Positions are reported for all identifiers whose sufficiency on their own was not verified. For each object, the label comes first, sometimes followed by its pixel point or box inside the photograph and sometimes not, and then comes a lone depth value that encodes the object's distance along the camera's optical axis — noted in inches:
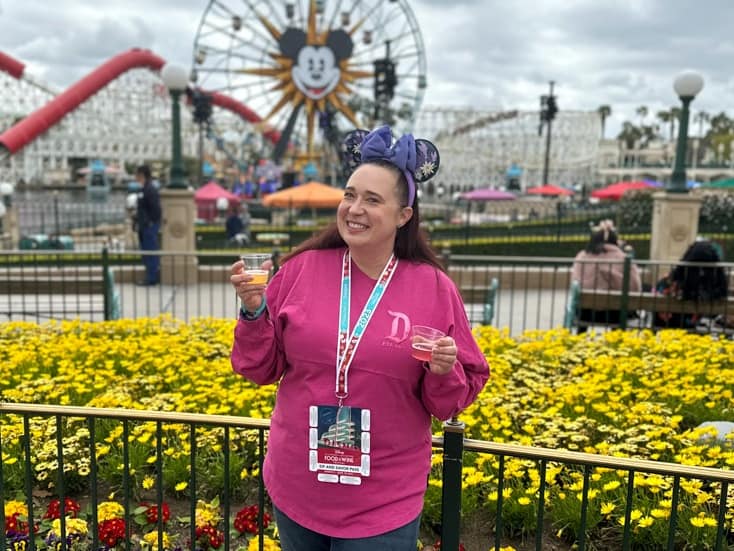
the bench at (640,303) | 278.1
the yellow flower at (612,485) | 115.2
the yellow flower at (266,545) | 115.7
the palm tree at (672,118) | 4240.7
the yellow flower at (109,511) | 123.6
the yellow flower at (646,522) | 108.9
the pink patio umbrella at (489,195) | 1116.8
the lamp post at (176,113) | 467.2
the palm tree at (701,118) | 4436.5
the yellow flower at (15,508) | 125.4
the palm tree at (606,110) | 4563.0
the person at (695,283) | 278.4
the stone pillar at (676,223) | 484.7
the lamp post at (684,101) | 467.5
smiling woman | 71.1
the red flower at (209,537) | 121.0
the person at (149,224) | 439.2
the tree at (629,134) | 4761.3
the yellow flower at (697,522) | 106.0
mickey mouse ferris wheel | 1430.9
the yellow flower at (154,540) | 116.7
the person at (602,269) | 298.2
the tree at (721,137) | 3801.7
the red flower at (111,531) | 116.3
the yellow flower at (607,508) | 115.3
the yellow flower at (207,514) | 124.7
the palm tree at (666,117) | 4411.9
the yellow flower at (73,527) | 121.0
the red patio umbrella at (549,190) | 1412.4
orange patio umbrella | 701.9
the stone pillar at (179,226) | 470.6
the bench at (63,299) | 300.7
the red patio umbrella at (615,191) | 1128.8
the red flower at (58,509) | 127.8
